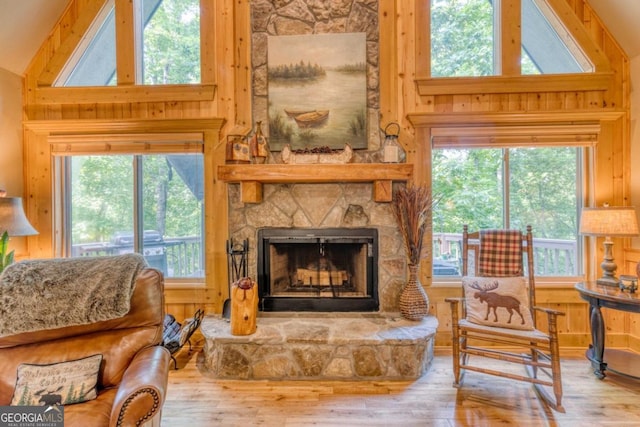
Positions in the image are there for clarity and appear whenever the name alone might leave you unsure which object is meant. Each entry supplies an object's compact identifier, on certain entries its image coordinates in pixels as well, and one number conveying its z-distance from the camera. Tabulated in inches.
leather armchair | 51.9
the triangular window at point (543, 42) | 118.5
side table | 88.4
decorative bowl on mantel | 110.4
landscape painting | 117.1
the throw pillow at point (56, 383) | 56.5
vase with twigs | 107.2
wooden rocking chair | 82.8
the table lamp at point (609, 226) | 95.3
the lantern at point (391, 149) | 110.2
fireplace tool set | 112.6
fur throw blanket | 61.4
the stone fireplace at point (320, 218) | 107.8
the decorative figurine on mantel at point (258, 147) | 113.3
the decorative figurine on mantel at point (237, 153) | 110.7
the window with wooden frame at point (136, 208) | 123.7
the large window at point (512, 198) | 118.2
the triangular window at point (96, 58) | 125.0
